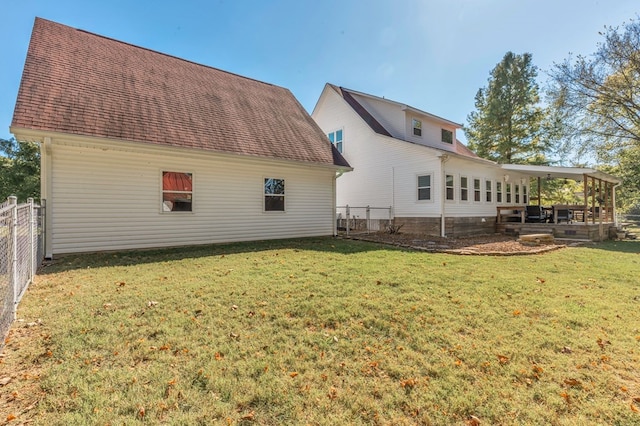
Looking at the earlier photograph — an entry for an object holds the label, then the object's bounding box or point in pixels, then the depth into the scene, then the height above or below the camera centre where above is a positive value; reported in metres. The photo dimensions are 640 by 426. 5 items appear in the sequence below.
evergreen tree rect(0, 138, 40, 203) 26.20 +3.65
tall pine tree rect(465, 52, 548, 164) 23.48 +7.76
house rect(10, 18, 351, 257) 7.73 +1.82
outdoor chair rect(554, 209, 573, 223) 14.62 +0.01
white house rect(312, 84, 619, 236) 13.51 +2.12
